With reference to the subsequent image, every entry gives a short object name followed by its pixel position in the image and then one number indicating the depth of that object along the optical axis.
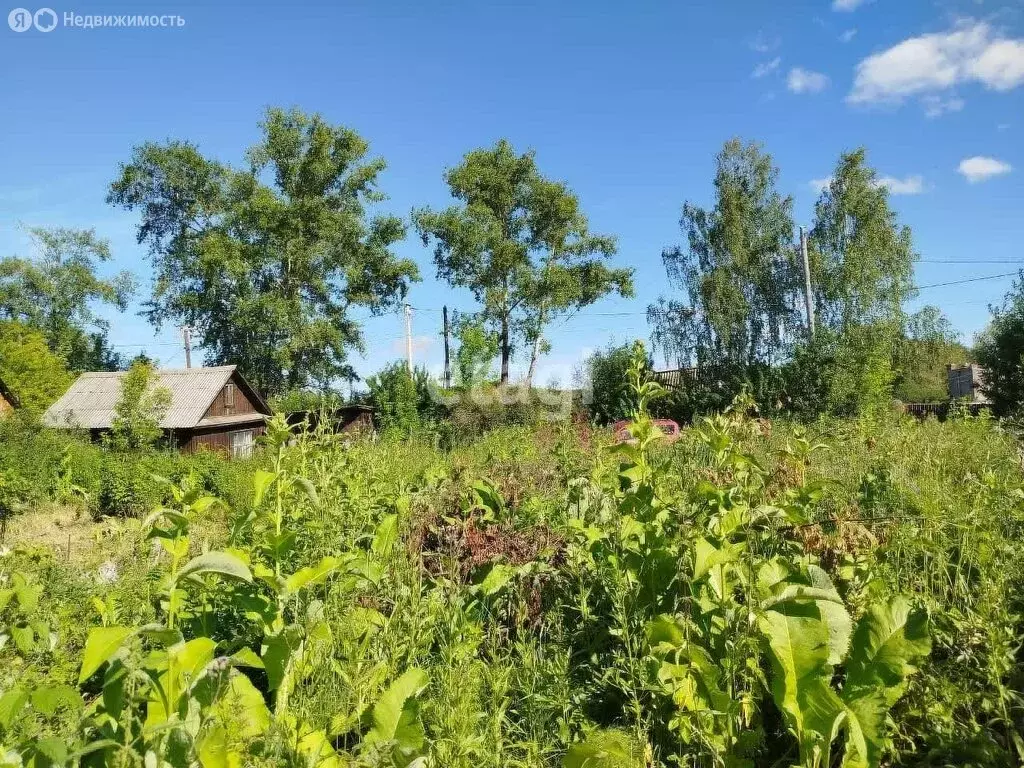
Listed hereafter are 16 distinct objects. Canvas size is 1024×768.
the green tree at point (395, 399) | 20.86
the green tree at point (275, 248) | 30.78
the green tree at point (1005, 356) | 19.12
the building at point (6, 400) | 24.25
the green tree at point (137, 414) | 16.06
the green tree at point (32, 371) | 28.33
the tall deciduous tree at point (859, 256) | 25.41
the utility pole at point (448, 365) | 28.59
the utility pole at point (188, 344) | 36.31
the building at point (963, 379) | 42.31
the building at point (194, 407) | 24.77
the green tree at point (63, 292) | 37.47
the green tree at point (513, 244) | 30.72
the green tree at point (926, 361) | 33.42
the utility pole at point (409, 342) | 32.28
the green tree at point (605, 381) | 25.69
